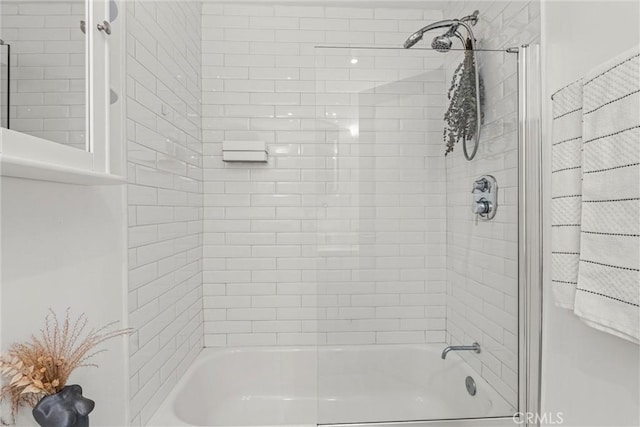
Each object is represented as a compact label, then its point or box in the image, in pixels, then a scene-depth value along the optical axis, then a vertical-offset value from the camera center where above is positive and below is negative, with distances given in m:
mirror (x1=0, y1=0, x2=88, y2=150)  0.68 +0.29
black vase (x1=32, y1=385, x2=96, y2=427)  0.73 -0.42
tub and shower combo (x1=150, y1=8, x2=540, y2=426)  1.41 -0.14
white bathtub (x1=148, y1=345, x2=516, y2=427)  1.44 -0.81
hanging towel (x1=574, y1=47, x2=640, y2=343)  0.80 +0.02
